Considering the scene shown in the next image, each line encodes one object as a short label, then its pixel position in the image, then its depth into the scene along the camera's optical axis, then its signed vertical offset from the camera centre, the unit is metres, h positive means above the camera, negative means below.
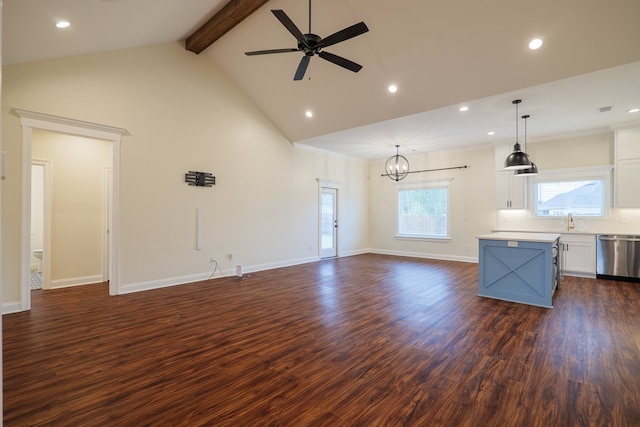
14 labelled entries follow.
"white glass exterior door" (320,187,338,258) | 8.75 -0.20
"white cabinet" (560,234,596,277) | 6.22 -0.77
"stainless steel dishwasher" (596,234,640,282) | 5.83 -0.78
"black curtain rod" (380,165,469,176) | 8.28 +1.27
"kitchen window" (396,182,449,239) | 8.77 +0.12
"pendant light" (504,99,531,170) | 4.73 +0.81
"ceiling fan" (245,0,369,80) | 3.26 +1.88
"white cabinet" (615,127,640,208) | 5.98 +0.91
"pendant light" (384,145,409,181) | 9.30 +1.43
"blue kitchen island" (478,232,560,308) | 4.38 -0.76
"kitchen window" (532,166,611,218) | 6.55 +0.49
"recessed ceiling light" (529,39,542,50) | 3.98 +2.17
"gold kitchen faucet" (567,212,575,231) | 6.74 -0.18
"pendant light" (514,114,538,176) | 5.70 +0.82
